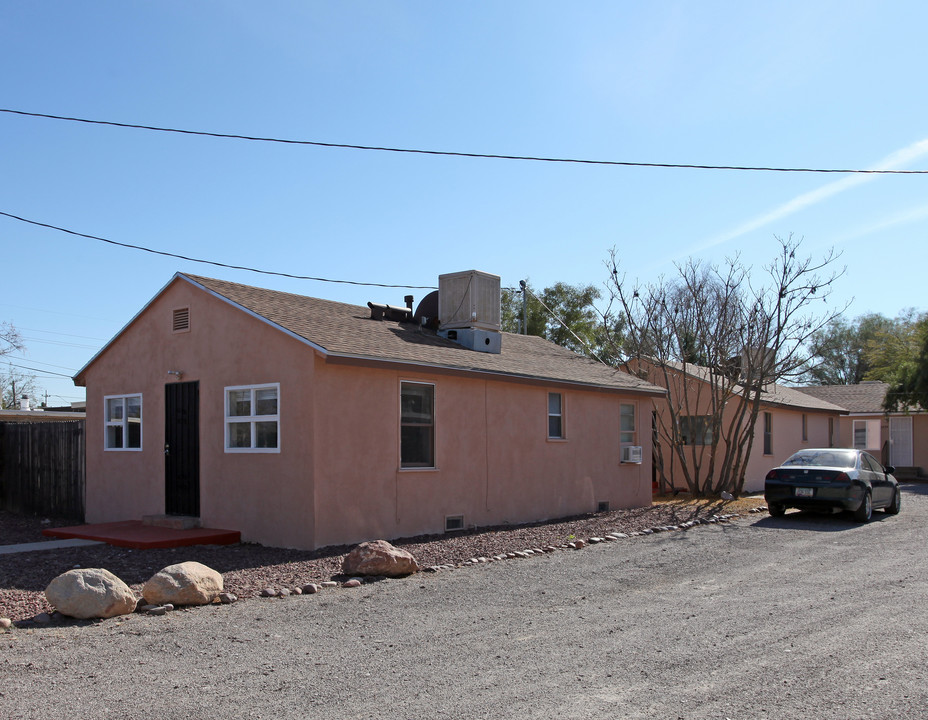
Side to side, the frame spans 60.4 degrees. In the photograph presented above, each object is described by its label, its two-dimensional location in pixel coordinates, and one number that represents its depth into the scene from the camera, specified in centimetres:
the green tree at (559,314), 4328
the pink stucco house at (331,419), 1137
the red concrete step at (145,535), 1112
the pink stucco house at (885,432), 3125
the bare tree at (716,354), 2027
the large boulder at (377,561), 924
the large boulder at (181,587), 771
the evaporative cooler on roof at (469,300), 1605
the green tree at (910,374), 2869
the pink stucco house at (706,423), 2288
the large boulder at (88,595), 720
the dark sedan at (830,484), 1501
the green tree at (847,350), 5686
